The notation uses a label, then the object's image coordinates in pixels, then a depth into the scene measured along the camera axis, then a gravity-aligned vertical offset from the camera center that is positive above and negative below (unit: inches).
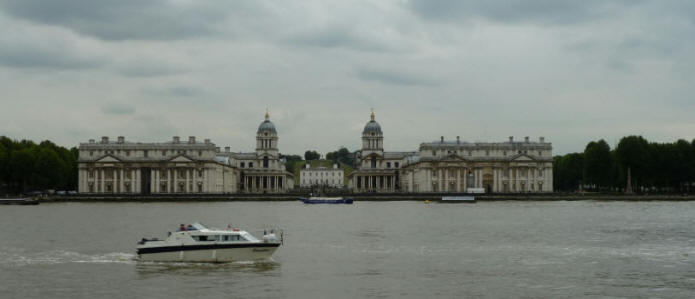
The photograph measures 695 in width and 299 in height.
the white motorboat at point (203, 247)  1744.6 -115.9
